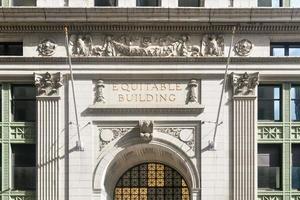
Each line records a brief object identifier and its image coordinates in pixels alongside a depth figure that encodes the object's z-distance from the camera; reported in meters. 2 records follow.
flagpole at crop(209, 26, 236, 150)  27.35
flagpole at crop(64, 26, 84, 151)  27.24
